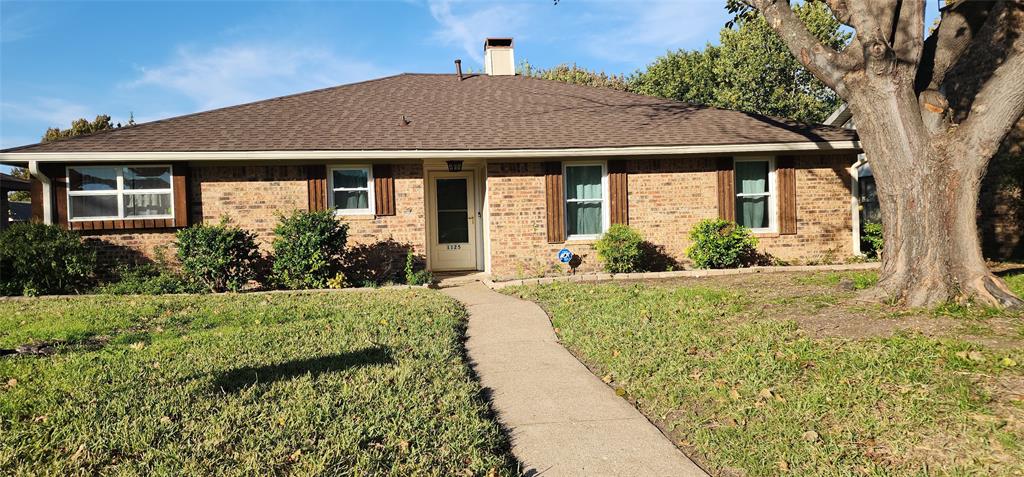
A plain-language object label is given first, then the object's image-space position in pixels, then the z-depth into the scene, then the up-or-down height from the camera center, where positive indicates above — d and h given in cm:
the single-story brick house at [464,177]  1127 +108
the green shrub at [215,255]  1062 -30
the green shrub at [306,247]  1087 -21
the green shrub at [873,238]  1305 -33
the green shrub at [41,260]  998 -30
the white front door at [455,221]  1340 +24
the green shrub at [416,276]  1138 -81
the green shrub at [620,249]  1170 -39
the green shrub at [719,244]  1194 -35
